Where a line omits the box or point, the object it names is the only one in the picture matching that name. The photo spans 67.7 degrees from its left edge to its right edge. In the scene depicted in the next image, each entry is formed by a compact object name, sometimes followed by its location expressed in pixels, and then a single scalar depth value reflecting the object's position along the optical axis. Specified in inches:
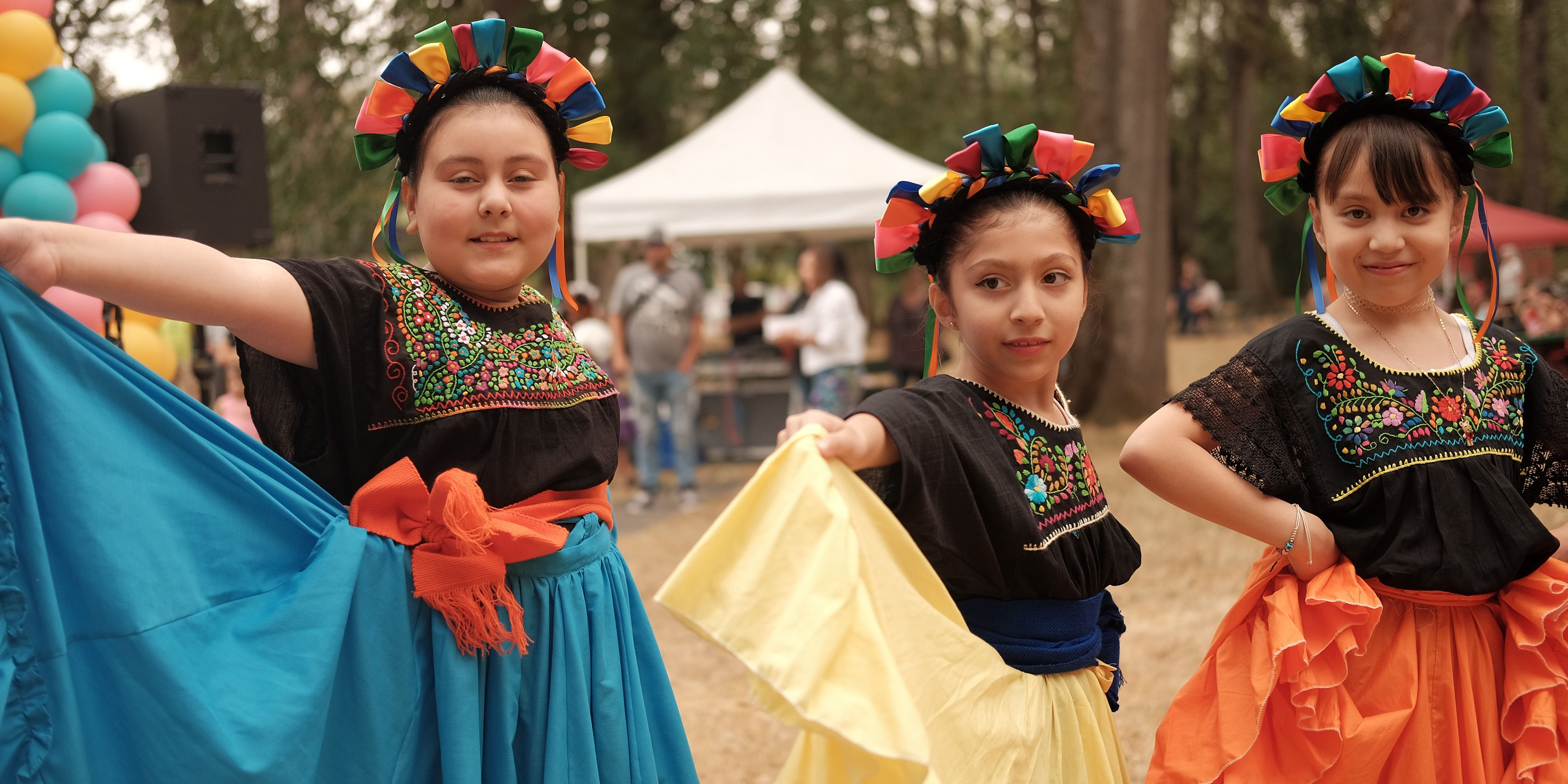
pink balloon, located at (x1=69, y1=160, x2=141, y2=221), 172.2
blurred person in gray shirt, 299.0
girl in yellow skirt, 55.2
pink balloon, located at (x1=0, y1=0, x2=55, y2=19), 158.7
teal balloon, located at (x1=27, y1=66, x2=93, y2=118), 163.2
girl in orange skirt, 72.1
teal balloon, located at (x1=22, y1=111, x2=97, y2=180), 161.6
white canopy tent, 359.6
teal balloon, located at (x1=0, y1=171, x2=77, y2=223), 157.5
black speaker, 187.0
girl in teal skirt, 58.7
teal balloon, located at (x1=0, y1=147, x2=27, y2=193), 157.9
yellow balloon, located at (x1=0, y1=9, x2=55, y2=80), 156.8
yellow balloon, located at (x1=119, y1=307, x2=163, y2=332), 175.0
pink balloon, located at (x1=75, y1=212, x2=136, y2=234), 170.2
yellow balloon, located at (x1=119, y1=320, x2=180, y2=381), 168.1
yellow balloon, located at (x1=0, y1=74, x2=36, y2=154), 155.7
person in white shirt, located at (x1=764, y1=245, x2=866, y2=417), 314.5
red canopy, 490.0
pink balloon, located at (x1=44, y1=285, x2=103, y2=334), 148.3
